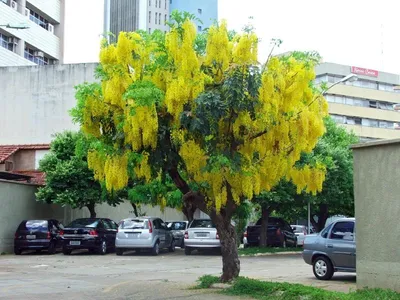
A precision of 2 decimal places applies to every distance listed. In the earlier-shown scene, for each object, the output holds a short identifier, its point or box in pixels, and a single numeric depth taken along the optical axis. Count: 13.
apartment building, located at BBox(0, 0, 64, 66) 50.28
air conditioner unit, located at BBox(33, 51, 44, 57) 55.56
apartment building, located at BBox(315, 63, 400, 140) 75.00
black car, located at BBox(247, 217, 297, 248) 32.03
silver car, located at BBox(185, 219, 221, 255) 26.32
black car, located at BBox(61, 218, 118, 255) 26.78
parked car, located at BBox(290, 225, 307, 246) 37.41
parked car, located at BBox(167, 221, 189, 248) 31.57
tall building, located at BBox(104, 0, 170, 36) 125.62
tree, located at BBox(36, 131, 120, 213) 28.89
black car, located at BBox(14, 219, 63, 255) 27.17
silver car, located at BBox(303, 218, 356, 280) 15.74
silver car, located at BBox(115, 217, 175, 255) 26.28
